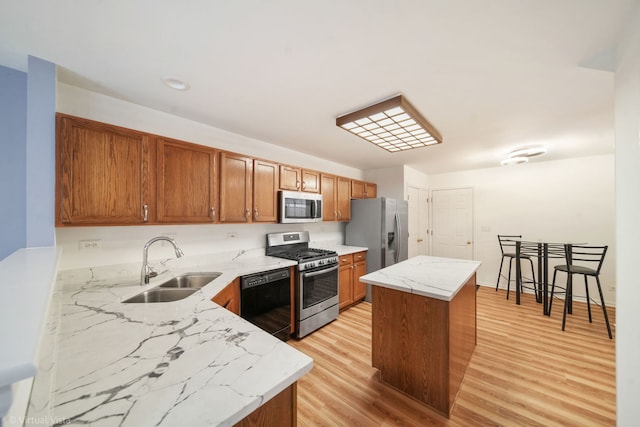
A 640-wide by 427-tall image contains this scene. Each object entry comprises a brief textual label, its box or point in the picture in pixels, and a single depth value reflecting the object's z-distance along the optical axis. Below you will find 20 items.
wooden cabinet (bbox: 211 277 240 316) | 1.74
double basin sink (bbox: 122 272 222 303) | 1.70
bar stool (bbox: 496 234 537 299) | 4.25
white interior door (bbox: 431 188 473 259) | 4.87
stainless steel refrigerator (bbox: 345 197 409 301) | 3.80
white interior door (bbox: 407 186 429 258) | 4.73
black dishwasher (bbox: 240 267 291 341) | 2.21
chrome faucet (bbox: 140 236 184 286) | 1.76
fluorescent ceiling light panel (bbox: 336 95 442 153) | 2.04
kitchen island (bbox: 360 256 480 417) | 1.65
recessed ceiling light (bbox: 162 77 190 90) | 1.71
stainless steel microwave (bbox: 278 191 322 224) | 2.92
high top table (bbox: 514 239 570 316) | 3.31
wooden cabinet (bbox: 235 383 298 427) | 0.74
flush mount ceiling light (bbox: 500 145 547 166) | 3.20
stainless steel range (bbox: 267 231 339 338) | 2.69
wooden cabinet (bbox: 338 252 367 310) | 3.40
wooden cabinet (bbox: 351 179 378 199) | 4.16
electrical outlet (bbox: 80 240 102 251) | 1.88
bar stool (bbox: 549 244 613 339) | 2.90
